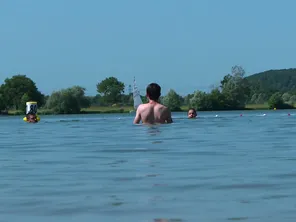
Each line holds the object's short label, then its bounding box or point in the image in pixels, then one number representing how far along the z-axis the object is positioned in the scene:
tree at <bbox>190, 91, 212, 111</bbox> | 178.50
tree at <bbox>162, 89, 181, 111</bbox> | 178.65
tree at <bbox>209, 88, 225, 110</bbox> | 190.34
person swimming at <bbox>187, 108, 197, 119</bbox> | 50.88
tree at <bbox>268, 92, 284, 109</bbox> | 184.62
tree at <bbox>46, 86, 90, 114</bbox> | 173.75
